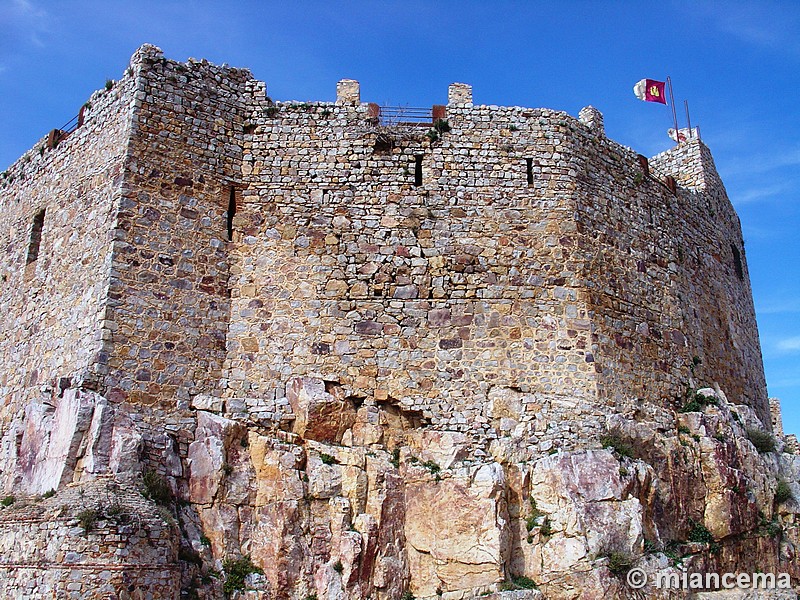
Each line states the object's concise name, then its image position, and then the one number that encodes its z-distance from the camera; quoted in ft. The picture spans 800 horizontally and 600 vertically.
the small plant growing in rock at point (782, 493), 49.11
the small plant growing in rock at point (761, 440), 51.11
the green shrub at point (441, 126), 50.16
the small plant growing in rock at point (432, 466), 42.60
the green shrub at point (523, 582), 39.39
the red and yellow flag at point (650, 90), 64.49
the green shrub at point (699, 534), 44.65
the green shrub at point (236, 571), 37.91
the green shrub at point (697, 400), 50.47
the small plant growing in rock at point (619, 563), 39.06
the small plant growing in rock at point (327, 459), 42.29
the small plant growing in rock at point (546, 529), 40.73
